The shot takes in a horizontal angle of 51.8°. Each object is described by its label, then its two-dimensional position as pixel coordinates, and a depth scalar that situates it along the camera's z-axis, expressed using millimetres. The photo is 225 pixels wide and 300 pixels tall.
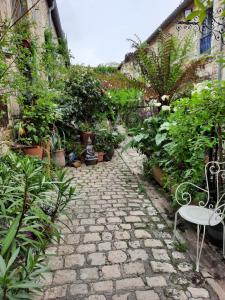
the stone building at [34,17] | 3481
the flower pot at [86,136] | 6059
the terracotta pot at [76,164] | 5582
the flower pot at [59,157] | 5404
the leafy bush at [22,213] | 1297
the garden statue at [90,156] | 5770
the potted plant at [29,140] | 3877
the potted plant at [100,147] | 6102
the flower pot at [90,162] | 5762
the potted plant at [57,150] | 5398
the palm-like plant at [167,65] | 5039
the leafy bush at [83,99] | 6168
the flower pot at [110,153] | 6232
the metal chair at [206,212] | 2105
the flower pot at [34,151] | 3969
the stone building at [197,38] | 6340
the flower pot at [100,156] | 6071
